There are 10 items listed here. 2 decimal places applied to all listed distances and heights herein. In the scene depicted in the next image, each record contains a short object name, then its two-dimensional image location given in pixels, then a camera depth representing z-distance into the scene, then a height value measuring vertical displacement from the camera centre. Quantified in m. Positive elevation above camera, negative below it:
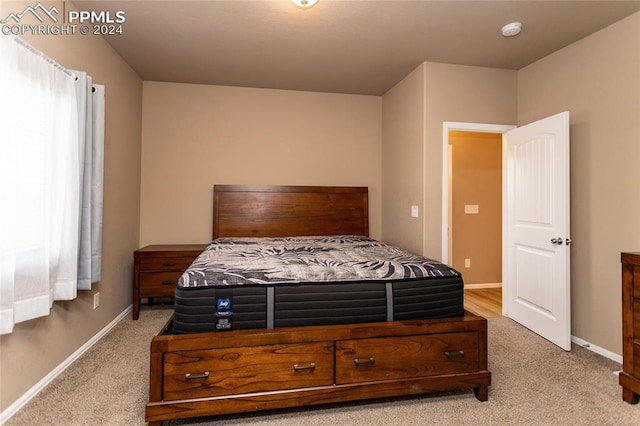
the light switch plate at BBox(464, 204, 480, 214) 4.70 +0.18
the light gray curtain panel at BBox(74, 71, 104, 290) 2.30 +0.32
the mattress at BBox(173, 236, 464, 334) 1.80 -0.41
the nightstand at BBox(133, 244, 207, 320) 3.27 -0.51
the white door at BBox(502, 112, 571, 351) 2.73 -0.05
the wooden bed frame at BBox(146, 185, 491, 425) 1.67 -0.78
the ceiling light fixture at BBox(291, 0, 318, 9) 2.20 +1.45
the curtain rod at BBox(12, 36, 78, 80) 1.73 +0.94
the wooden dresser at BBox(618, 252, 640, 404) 1.92 -0.62
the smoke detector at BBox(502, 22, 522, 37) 2.59 +1.53
